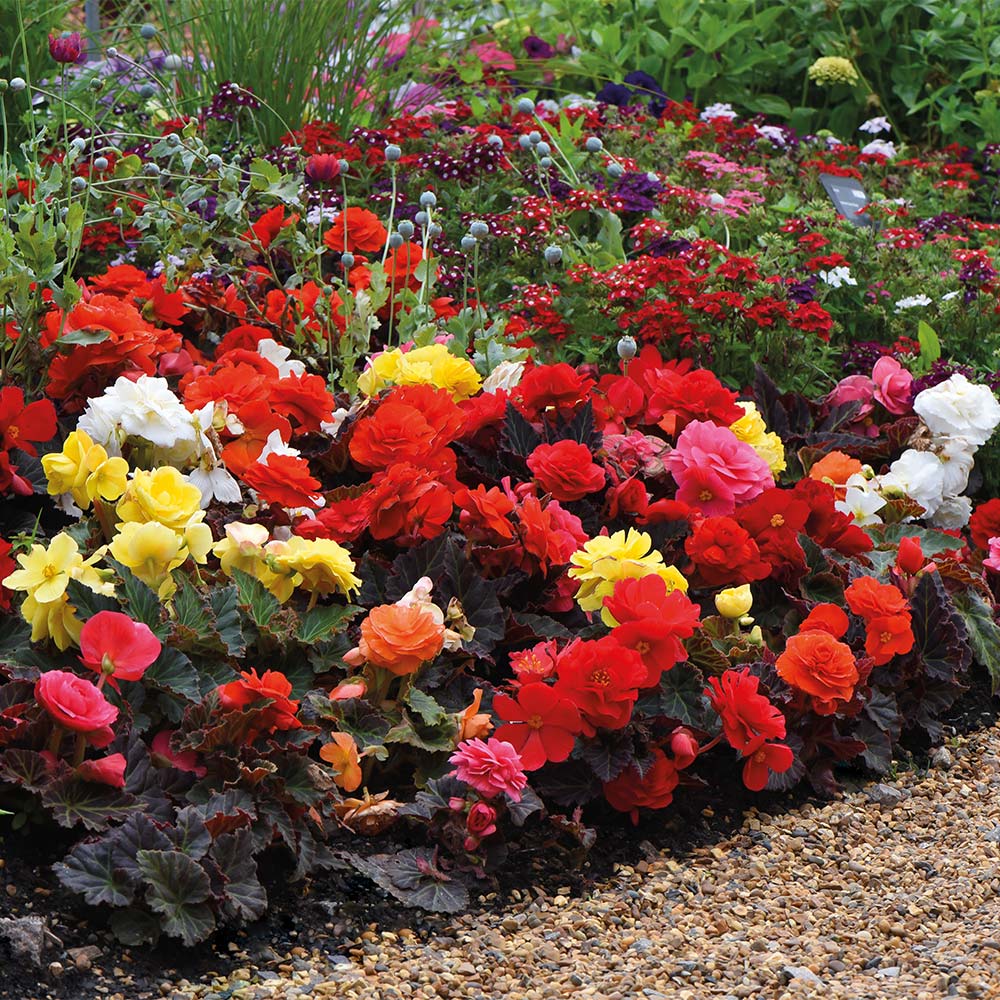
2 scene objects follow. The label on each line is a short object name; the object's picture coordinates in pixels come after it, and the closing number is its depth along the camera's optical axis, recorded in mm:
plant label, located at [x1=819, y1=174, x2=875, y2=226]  4742
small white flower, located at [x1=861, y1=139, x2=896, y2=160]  5547
